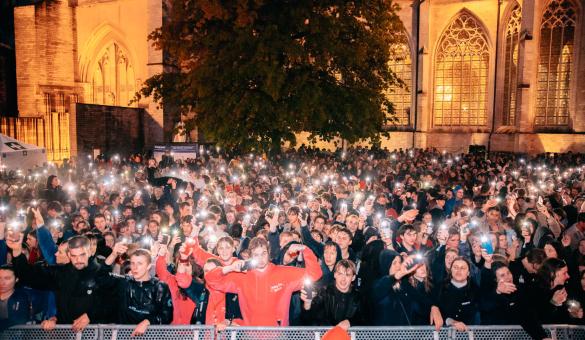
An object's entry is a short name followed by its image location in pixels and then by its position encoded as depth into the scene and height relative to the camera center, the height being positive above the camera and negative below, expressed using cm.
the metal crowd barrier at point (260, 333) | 367 -159
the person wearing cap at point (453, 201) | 1015 -135
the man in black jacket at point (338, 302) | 426 -155
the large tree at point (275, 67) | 1438 +258
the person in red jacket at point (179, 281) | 480 -152
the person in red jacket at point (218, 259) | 469 -141
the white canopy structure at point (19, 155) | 1476 -48
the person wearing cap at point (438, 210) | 880 -136
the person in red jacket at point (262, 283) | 444 -142
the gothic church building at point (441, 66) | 2619 +491
